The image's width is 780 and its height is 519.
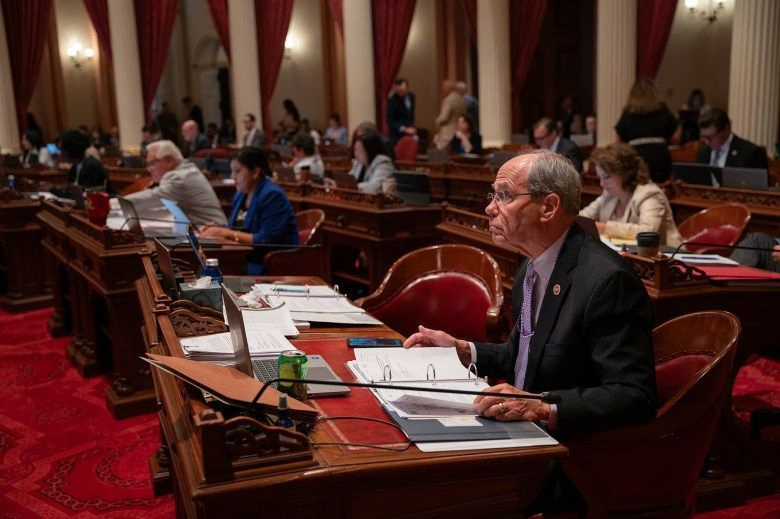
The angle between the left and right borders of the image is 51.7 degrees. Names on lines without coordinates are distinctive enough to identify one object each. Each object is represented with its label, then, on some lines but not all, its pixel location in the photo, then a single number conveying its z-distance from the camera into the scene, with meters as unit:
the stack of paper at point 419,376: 1.71
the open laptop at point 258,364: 1.69
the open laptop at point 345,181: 6.00
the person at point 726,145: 5.61
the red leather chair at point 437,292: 2.88
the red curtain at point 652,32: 8.26
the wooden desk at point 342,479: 1.37
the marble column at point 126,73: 11.59
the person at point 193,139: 10.37
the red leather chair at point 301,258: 4.43
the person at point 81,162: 6.34
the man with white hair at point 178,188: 4.73
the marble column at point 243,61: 11.82
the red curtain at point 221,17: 12.28
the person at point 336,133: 13.63
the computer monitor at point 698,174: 5.23
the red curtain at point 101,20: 12.05
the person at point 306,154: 7.26
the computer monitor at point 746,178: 4.84
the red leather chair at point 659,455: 1.82
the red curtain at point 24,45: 12.83
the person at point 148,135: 11.52
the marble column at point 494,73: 10.39
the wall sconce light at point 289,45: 16.47
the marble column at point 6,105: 11.91
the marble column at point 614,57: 8.21
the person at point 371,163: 6.27
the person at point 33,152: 11.00
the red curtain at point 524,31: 10.46
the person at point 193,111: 16.58
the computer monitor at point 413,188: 5.73
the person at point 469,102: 9.92
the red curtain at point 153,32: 11.92
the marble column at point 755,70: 7.07
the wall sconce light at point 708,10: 11.42
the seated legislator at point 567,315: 1.75
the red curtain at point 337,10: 12.21
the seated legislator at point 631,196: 3.83
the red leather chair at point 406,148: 9.02
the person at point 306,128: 13.07
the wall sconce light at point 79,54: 16.67
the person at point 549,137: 5.95
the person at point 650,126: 5.68
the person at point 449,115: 9.58
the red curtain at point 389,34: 11.48
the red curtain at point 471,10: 11.20
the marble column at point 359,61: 11.33
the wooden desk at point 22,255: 6.22
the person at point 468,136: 8.81
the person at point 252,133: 11.02
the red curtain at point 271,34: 12.08
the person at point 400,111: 10.16
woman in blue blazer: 4.45
